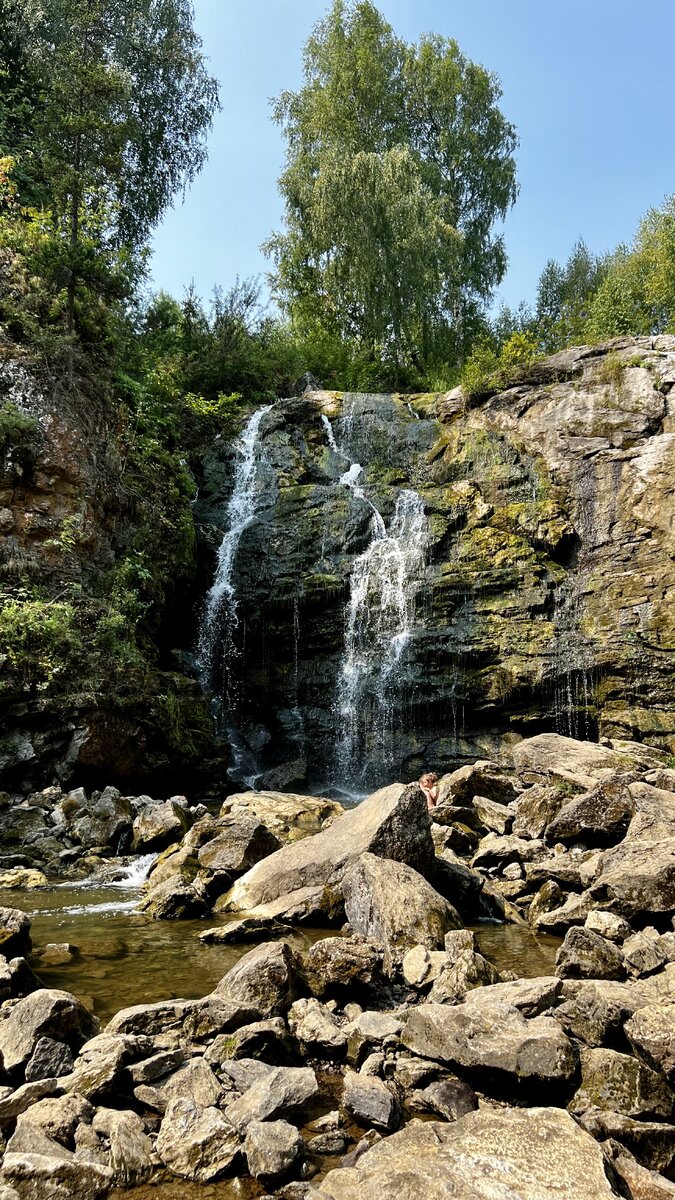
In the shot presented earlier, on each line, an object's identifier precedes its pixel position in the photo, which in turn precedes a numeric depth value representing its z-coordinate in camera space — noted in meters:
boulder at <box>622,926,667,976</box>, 5.18
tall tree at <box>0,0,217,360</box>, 17.08
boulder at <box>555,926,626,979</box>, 5.14
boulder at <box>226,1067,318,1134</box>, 3.51
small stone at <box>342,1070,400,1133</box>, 3.59
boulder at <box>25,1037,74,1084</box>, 3.84
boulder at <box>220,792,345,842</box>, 10.84
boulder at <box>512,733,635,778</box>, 12.82
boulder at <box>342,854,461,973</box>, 5.94
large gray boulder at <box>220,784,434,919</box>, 7.29
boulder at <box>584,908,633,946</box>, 6.05
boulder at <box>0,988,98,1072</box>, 3.94
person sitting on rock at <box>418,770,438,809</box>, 11.19
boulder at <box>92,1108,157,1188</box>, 3.15
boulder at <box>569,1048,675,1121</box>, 3.57
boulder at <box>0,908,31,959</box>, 5.80
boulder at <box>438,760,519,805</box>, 11.62
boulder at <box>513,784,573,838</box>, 9.96
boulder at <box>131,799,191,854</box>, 10.37
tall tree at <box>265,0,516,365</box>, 28.00
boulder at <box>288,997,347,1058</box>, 4.36
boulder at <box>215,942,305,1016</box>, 4.67
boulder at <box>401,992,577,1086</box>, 3.73
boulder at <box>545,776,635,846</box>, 8.96
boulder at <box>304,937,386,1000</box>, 5.11
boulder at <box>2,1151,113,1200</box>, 2.91
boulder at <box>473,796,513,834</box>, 10.45
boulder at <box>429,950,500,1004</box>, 4.96
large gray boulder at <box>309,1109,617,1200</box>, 2.80
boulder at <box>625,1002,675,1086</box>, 3.70
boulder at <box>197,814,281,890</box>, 8.40
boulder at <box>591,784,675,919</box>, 6.39
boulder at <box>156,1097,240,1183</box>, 3.22
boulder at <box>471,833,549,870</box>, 9.02
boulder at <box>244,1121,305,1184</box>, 3.17
